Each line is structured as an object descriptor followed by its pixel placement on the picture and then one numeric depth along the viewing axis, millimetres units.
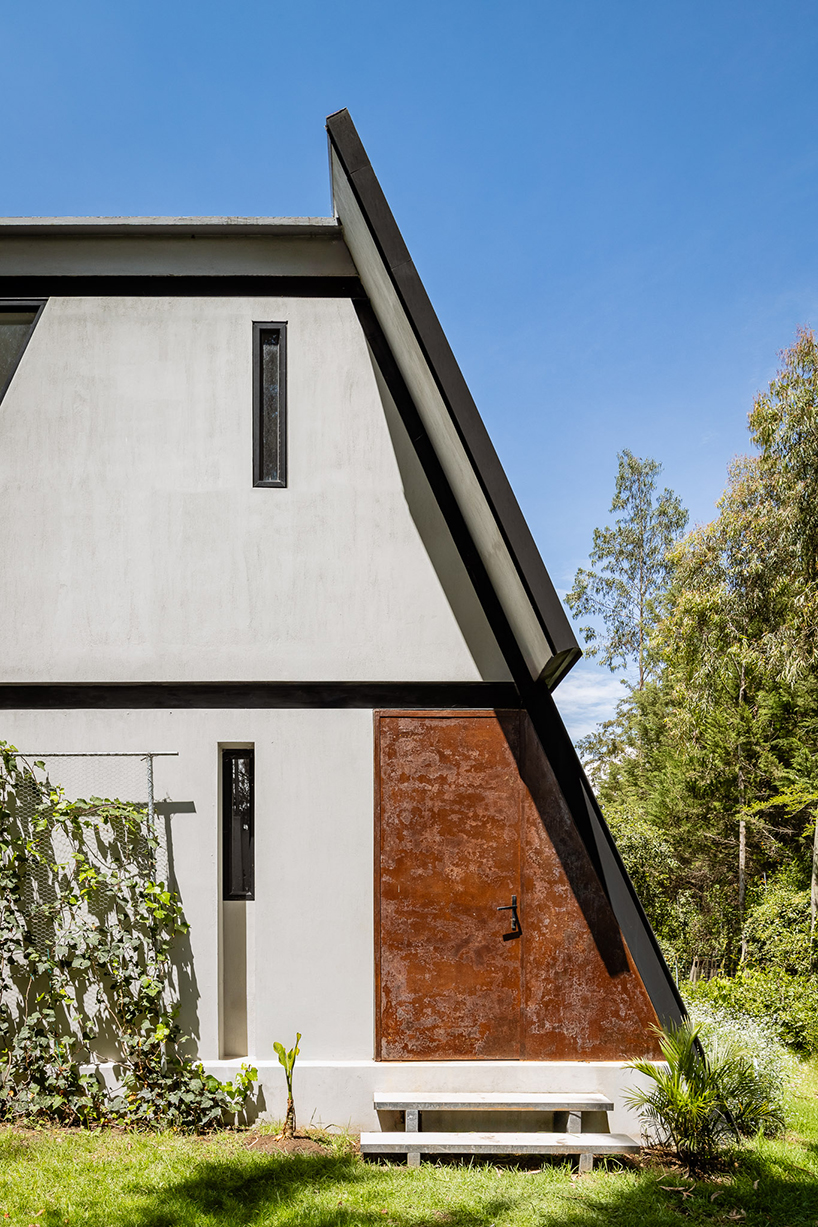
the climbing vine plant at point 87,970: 4105
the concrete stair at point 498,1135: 3752
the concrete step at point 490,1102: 3957
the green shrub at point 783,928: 9633
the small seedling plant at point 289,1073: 4035
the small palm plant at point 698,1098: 3842
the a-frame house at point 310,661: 4266
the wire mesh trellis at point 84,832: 4340
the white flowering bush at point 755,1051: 4254
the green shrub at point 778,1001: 7344
